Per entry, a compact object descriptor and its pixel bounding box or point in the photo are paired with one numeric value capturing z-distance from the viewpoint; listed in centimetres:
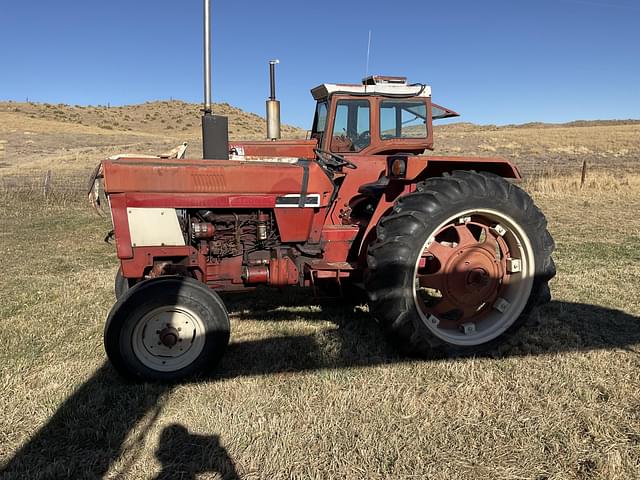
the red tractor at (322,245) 294
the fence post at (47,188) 1080
